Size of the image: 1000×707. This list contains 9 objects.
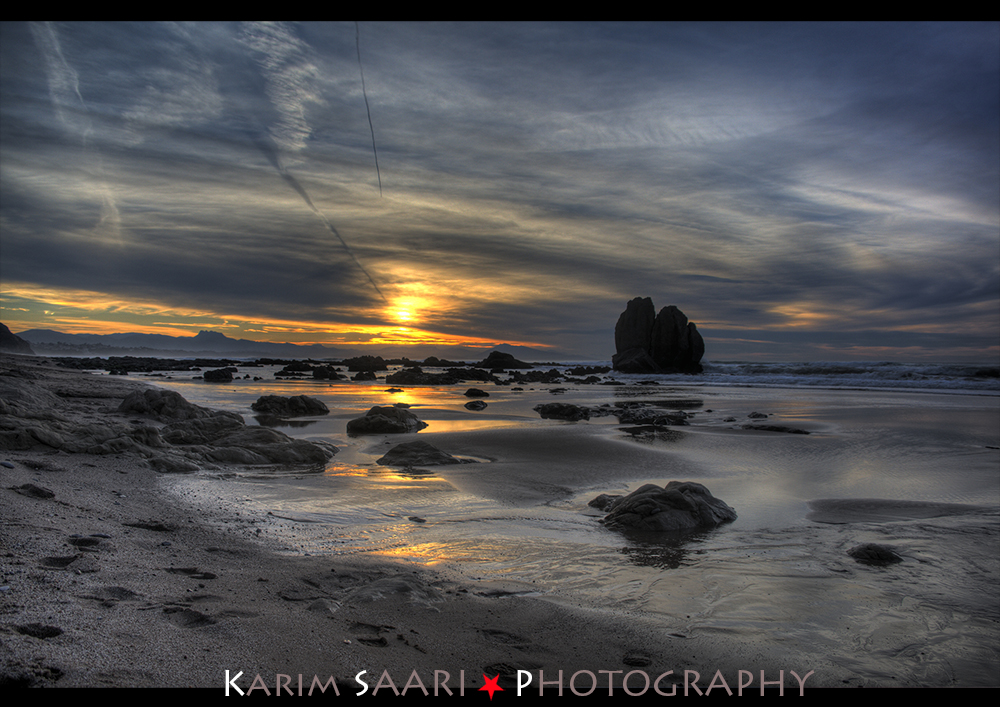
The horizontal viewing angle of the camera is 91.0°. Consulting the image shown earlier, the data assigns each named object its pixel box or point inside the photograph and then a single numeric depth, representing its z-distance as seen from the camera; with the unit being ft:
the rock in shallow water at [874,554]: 16.51
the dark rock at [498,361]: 240.73
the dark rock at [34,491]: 15.78
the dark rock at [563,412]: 59.36
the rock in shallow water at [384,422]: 45.16
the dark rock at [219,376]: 116.16
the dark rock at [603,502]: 22.75
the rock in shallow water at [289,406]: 58.85
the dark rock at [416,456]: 31.22
